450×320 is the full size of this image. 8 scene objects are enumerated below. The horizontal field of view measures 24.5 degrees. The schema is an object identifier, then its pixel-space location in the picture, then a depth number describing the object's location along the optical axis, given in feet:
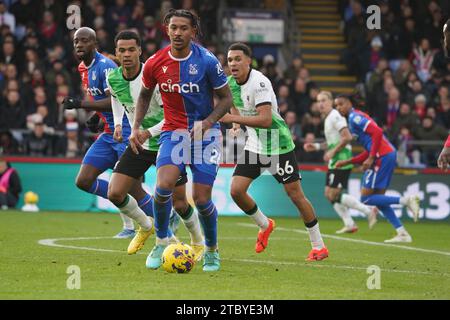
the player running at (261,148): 39.78
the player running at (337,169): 60.23
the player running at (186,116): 34.37
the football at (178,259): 33.94
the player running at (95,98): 44.68
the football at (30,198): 71.82
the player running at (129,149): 38.32
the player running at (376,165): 55.42
